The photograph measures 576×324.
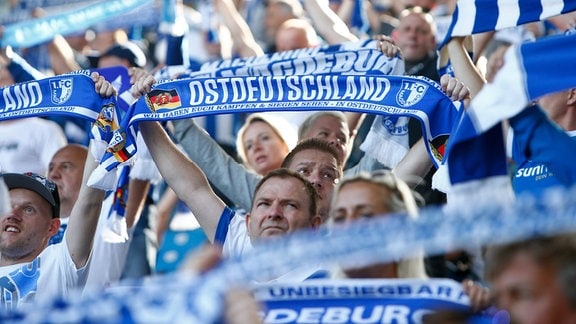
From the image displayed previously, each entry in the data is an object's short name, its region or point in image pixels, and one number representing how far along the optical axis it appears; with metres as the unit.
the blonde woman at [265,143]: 14.42
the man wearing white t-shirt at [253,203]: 10.82
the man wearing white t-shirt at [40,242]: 11.22
